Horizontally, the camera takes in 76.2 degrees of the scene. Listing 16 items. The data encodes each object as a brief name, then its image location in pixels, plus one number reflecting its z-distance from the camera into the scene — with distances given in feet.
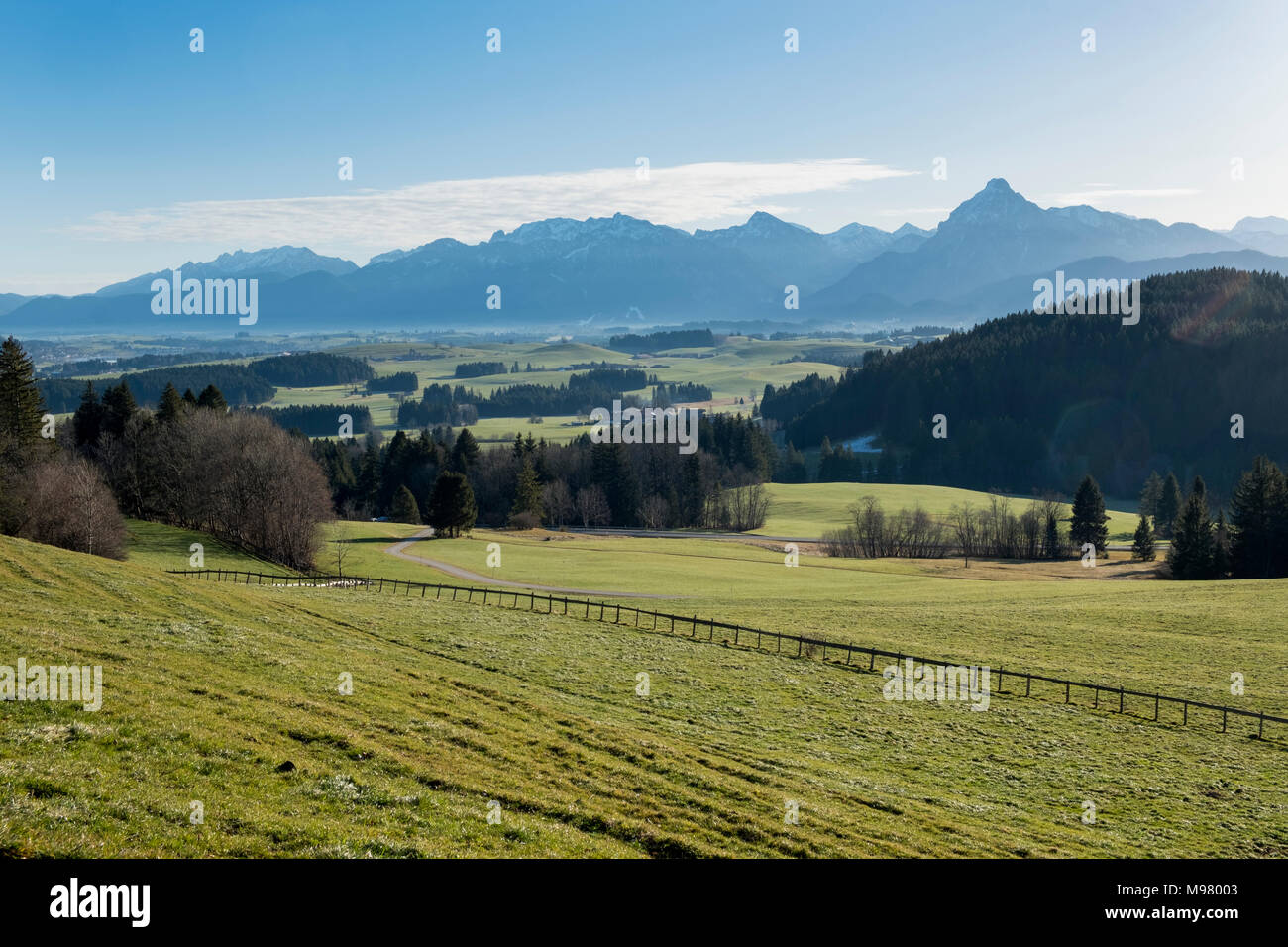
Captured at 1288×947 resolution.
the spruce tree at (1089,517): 361.30
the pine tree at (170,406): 276.00
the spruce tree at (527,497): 376.89
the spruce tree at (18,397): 220.23
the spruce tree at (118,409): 281.33
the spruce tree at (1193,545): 276.82
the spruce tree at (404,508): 359.66
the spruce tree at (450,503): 307.78
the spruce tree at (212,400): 301.63
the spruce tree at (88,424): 286.25
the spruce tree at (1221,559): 279.08
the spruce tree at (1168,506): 415.85
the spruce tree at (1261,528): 276.62
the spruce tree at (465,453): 424.46
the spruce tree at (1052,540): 353.51
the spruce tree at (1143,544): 326.85
